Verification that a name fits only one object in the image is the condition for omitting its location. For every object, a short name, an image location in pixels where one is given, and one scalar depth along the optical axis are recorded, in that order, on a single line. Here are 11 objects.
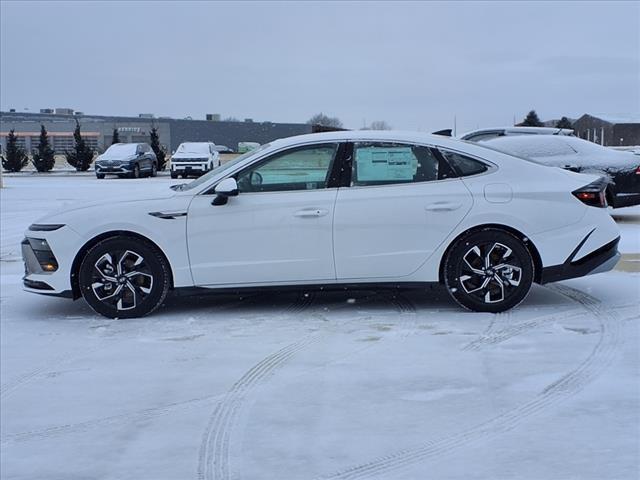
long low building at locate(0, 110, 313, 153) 55.09
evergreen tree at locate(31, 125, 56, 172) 39.56
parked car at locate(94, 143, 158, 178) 31.14
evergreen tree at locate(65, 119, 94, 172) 40.66
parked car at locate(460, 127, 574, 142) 13.94
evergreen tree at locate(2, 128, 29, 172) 40.22
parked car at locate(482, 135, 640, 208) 11.33
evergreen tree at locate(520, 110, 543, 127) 48.02
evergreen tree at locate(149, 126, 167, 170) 40.88
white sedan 6.08
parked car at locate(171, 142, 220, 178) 31.09
